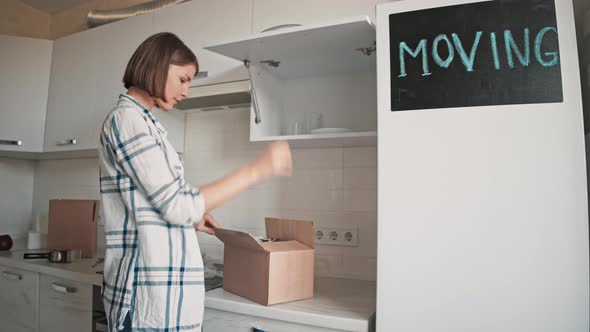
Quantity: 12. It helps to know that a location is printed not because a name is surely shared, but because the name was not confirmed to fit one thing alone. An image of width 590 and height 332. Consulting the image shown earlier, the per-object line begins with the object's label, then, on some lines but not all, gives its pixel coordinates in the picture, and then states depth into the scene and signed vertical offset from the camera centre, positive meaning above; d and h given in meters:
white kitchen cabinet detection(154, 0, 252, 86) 1.97 +0.89
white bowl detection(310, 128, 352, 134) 1.72 +0.34
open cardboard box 1.41 -0.17
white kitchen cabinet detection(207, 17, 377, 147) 1.59 +0.62
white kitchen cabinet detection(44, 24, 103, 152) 2.50 +0.72
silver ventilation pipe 2.42 +1.19
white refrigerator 1.11 +0.12
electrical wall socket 1.95 -0.10
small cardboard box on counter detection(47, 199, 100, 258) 2.43 -0.08
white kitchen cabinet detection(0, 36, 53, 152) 2.66 +0.75
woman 1.04 +0.01
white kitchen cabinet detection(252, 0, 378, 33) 1.75 +0.86
